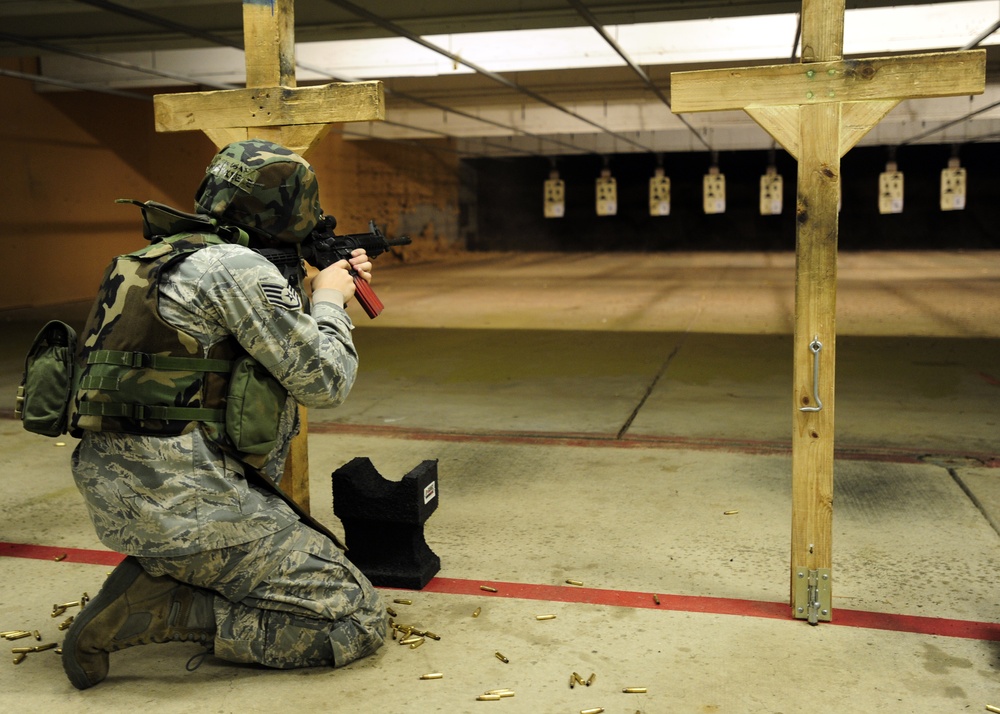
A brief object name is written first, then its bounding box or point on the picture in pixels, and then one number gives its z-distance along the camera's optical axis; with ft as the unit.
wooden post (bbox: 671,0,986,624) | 6.97
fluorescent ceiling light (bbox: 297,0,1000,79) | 20.38
